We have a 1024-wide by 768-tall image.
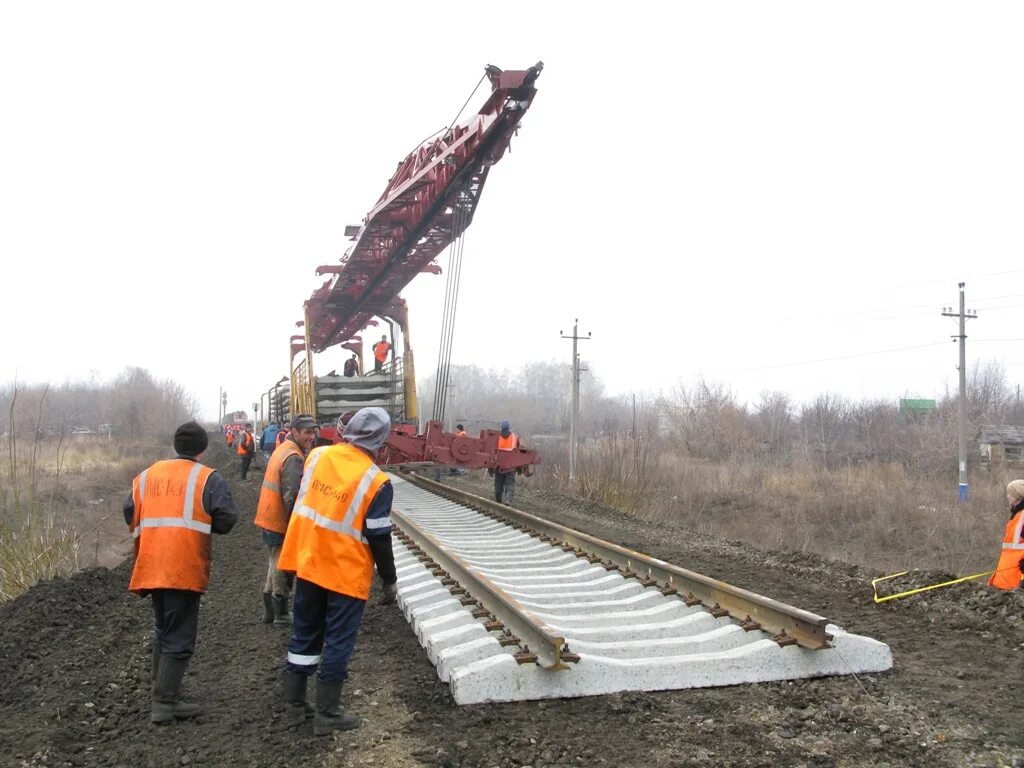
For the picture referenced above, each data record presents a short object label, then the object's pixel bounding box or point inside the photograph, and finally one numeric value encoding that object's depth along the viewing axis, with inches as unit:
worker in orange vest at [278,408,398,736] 141.6
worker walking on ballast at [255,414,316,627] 211.5
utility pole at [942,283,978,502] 882.8
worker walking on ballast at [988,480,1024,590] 254.8
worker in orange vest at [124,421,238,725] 157.2
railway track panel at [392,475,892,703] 154.8
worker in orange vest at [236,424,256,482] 760.3
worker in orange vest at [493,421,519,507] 468.8
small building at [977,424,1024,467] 1177.4
